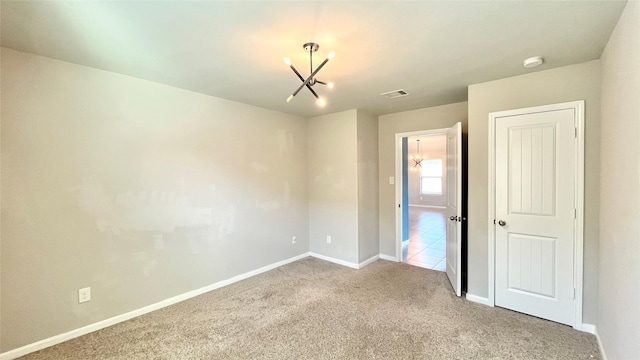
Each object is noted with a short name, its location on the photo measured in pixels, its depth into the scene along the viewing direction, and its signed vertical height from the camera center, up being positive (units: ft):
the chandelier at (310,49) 6.68 +3.24
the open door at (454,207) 10.41 -1.41
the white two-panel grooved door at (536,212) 8.28 -1.32
